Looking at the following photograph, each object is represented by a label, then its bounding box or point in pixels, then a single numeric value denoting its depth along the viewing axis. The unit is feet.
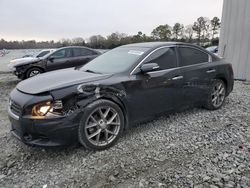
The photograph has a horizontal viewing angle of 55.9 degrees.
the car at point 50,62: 31.53
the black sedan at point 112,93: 9.68
